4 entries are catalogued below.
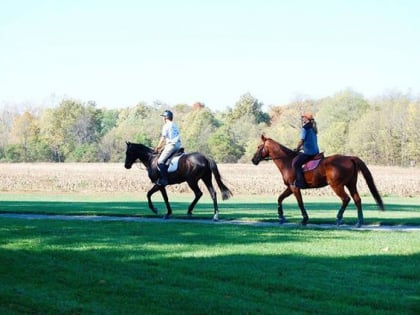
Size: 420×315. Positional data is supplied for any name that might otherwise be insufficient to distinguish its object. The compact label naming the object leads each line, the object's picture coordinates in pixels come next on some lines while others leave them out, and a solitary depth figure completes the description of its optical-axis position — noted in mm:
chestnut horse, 20266
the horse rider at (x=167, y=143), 22734
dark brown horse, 23078
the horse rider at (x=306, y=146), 20266
